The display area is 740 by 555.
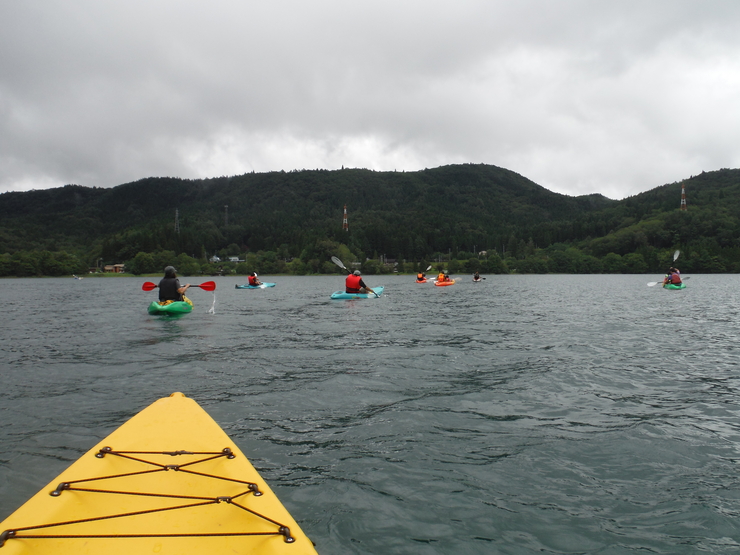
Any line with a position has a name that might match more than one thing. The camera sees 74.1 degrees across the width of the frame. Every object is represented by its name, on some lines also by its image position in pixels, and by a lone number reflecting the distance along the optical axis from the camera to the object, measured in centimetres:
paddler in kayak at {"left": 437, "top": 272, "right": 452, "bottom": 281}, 5003
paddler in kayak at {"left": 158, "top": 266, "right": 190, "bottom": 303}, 2030
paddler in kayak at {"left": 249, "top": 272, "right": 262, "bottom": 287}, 4694
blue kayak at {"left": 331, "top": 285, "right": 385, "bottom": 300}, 3080
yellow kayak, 337
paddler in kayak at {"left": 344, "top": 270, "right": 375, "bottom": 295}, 3106
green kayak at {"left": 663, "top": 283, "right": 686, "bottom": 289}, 4181
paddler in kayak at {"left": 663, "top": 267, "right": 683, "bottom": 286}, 4238
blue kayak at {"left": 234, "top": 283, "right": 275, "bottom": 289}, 4941
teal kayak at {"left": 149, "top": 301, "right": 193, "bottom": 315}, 2030
